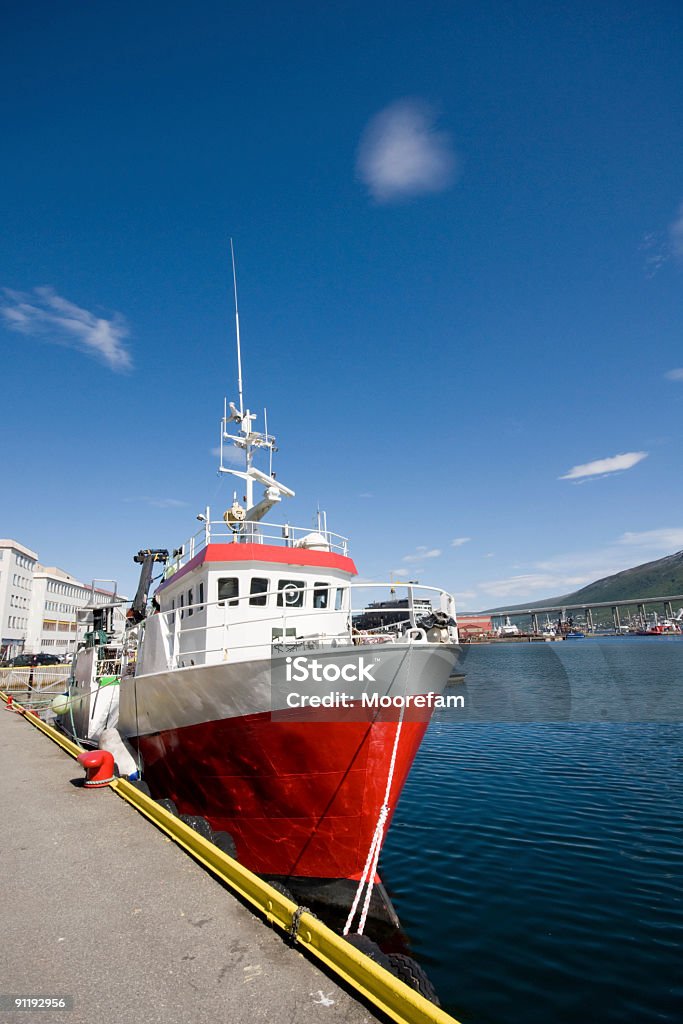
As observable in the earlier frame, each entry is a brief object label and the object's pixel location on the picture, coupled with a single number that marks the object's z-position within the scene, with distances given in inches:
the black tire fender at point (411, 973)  189.3
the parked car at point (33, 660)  2072.0
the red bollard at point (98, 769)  379.2
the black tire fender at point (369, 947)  206.7
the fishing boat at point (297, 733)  282.4
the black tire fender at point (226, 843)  324.2
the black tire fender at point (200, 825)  342.3
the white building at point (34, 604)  2549.2
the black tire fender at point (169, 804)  385.4
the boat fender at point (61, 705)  843.4
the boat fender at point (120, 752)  441.4
